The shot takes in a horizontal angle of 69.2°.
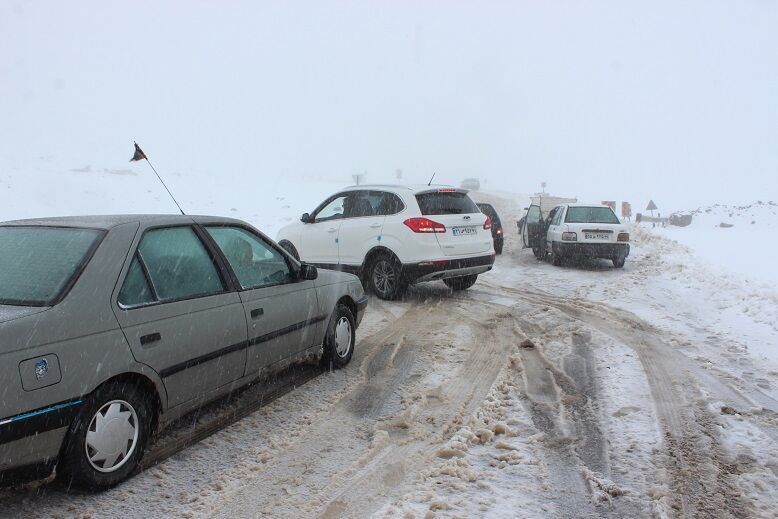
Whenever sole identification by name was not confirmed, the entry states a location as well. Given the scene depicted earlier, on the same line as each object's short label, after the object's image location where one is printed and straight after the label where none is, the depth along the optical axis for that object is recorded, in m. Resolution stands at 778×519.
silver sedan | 2.68
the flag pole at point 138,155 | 5.34
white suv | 8.23
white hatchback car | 12.45
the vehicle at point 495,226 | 14.45
